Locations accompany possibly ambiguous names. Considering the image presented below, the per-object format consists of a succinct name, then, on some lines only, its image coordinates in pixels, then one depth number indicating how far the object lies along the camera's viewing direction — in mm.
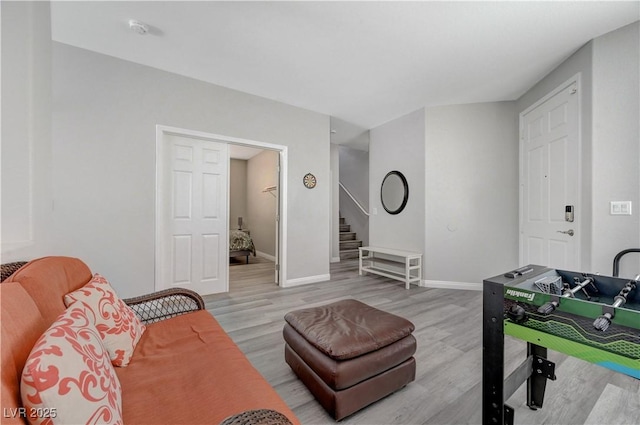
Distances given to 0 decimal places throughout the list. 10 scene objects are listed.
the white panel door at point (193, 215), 3127
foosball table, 876
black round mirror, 4336
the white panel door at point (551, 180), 2574
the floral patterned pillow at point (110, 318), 1140
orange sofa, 631
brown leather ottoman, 1338
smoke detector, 2189
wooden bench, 3890
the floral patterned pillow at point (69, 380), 552
